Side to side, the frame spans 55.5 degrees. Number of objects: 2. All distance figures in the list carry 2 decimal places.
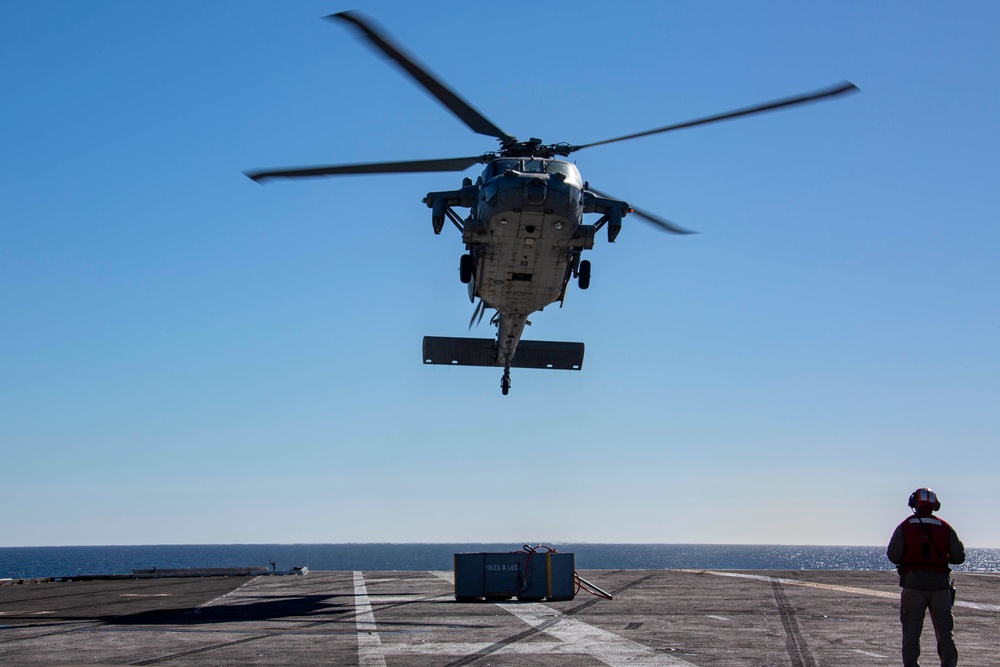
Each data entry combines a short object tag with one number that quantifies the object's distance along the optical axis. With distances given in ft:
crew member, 39.04
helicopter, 82.48
